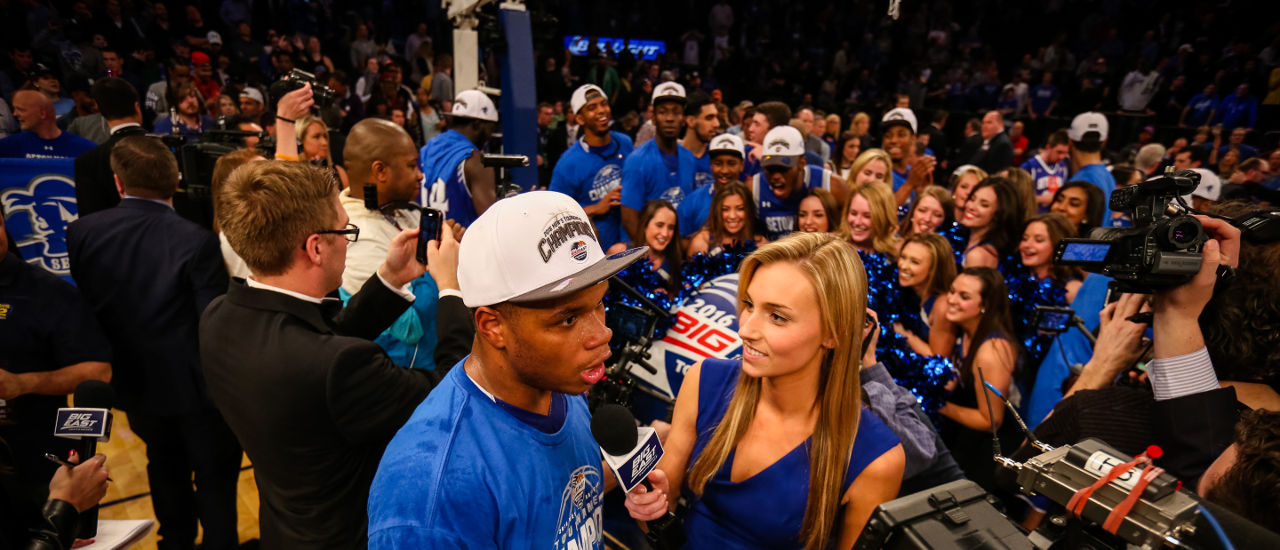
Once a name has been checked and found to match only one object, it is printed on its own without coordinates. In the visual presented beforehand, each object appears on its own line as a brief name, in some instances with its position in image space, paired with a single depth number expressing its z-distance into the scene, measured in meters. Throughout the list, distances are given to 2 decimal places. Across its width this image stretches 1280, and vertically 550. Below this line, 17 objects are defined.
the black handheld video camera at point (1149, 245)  1.63
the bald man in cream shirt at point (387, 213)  2.62
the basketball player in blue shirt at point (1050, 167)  6.63
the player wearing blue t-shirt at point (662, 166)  4.84
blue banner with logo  4.75
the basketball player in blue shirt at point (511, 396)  1.13
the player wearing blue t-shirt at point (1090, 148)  5.47
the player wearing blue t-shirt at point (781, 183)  4.43
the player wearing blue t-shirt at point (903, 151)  5.50
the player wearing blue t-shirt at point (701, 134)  5.23
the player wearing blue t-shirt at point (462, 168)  3.99
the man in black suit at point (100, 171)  3.97
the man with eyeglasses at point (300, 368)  1.69
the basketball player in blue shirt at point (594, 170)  5.07
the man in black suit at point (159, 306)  2.73
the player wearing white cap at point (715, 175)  4.58
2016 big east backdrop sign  2.41
